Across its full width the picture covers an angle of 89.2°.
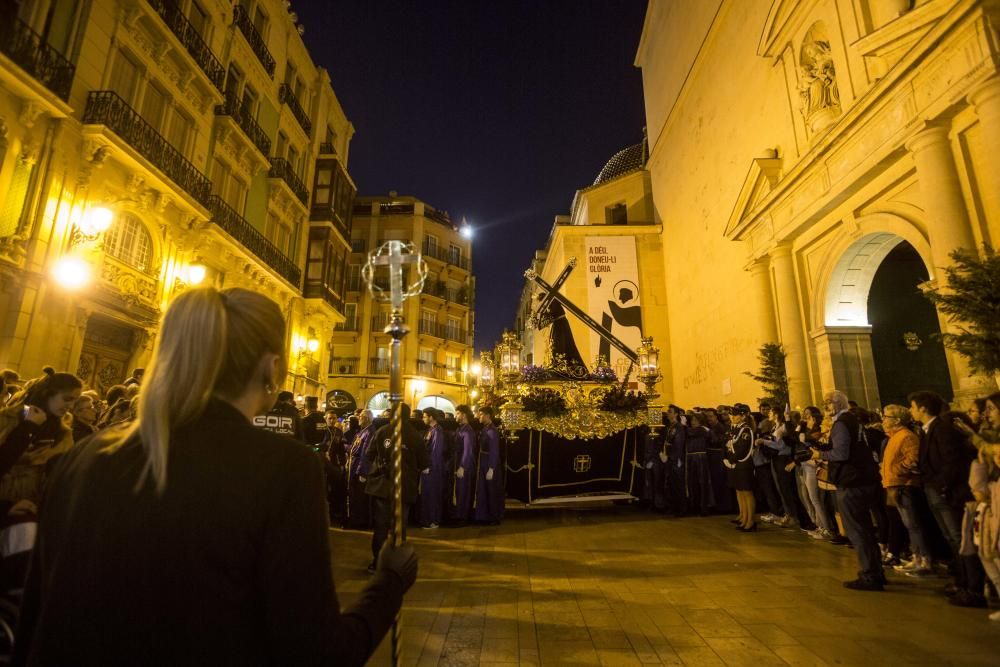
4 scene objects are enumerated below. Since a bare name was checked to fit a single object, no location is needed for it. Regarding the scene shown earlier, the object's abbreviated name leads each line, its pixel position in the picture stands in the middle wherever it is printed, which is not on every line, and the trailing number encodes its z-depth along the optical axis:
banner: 20.69
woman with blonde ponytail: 1.05
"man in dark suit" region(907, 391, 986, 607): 4.83
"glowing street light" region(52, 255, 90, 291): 10.17
